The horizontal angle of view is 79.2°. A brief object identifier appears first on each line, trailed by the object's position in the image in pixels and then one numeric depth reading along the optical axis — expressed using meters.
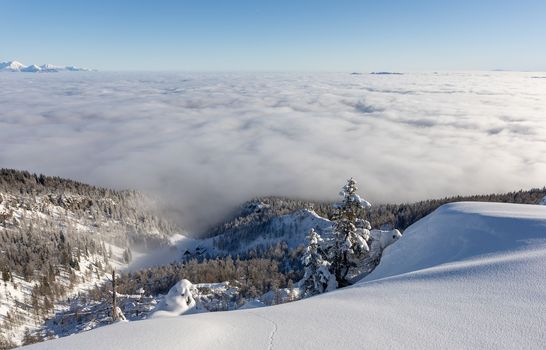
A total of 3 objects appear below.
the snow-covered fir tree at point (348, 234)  34.59
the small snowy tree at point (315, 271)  35.84
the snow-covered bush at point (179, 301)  33.51
